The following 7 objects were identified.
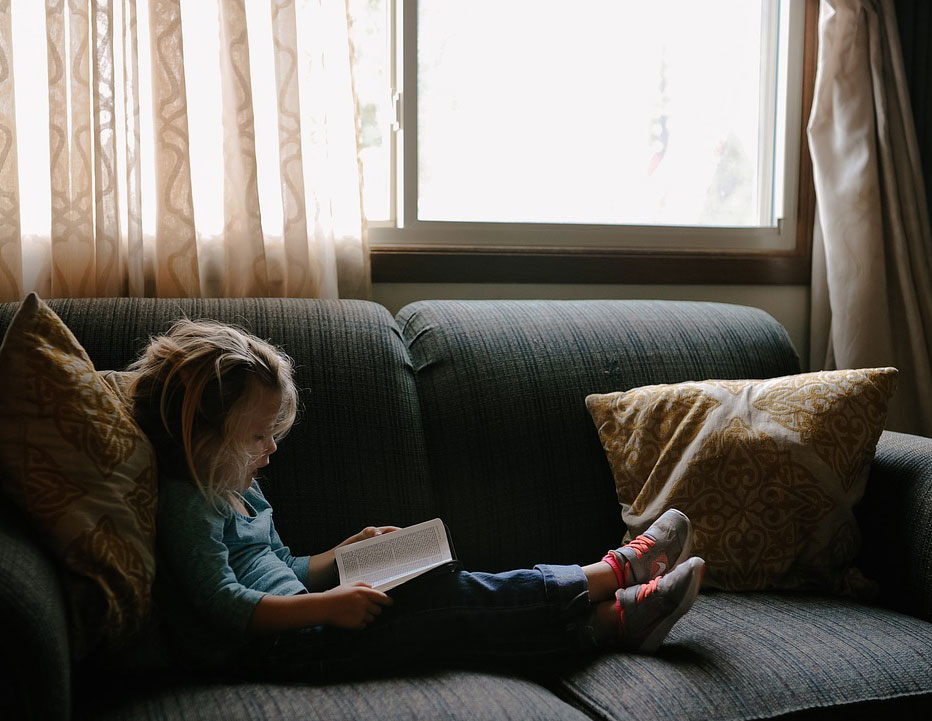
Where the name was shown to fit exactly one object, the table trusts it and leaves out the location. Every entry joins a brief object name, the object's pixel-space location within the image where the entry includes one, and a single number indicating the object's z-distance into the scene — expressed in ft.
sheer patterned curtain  5.93
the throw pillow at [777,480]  5.03
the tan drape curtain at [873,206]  7.48
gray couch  3.66
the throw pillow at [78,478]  3.63
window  7.39
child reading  4.00
